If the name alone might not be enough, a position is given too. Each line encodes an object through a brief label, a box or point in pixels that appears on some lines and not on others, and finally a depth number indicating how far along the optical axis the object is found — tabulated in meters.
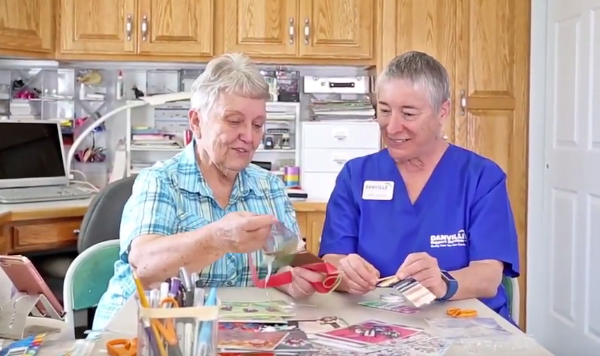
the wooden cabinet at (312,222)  3.10
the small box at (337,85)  3.42
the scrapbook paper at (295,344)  1.01
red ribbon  1.39
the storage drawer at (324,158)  3.35
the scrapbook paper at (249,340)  1.01
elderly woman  1.45
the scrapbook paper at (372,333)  1.08
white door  2.92
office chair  2.28
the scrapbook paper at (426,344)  1.02
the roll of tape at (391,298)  1.38
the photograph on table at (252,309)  1.22
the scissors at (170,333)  0.82
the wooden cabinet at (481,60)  3.26
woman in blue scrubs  1.61
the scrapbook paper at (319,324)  1.14
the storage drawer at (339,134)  3.34
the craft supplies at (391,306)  1.29
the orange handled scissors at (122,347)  0.94
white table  1.04
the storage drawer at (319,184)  3.37
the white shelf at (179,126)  3.46
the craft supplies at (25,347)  0.96
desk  2.64
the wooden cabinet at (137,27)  3.21
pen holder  0.82
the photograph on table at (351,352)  1.01
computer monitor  2.97
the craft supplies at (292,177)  3.44
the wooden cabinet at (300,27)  3.26
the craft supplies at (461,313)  1.26
